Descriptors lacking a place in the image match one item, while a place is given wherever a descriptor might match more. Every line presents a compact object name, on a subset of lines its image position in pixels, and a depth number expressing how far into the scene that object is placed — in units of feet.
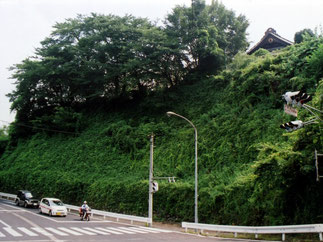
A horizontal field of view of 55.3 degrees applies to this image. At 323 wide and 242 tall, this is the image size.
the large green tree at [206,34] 121.60
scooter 81.51
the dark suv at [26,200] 108.92
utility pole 76.36
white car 86.63
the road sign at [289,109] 35.45
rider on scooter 81.44
